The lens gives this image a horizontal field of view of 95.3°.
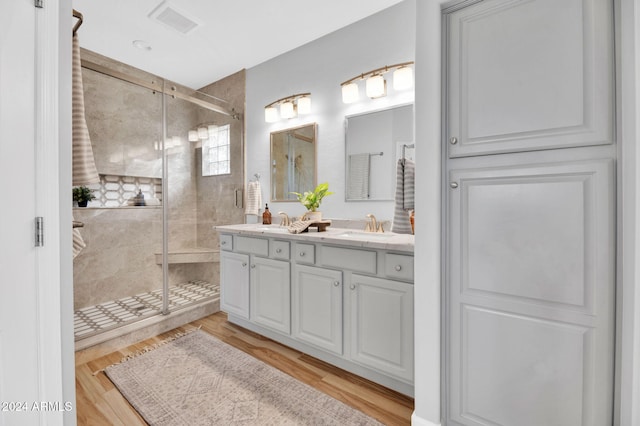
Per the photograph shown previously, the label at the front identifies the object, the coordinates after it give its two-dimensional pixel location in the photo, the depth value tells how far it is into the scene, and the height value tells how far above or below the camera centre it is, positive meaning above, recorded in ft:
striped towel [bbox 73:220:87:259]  4.27 -0.49
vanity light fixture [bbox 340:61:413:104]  7.21 +3.33
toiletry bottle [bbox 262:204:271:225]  9.90 -0.25
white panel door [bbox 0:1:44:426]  2.74 -0.13
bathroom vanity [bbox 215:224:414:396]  5.57 -1.93
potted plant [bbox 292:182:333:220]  8.40 +0.33
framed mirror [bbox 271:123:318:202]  9.17 +1.60
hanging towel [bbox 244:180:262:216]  10.35 +0.42
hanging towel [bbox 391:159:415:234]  6.53 +0.00
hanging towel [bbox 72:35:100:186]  4.22 +1.11
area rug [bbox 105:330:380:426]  5.11 -3.62
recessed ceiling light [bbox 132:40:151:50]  9.14 +5.27
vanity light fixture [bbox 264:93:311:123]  9.16 +3.37
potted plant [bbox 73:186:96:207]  9.68 +0.51
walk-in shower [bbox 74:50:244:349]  9.76 +0.52
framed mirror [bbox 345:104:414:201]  7.39 +1.60
